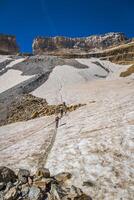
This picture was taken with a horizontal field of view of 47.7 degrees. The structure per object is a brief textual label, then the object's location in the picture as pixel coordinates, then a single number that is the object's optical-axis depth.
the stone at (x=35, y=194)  5.34
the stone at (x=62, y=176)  6.25
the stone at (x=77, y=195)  5.23
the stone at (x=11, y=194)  5.41
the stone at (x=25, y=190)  5.56
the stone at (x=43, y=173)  6.33
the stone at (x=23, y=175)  6.18
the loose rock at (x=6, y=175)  6.19
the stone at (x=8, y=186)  5.82
